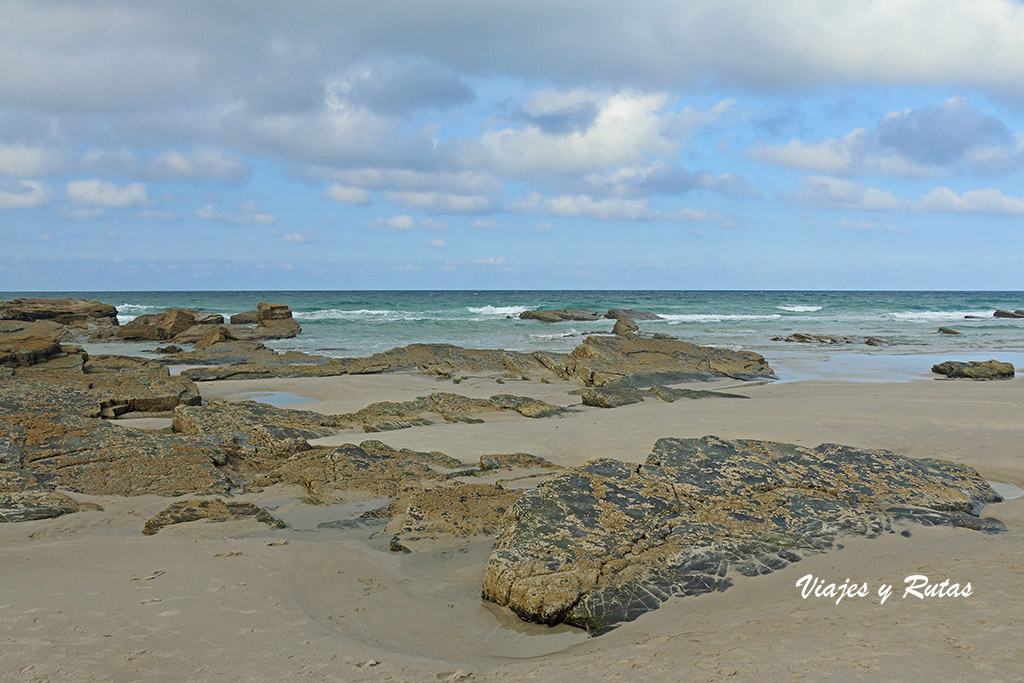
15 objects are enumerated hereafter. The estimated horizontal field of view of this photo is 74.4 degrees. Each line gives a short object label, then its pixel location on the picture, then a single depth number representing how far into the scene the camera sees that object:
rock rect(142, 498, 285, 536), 4.42
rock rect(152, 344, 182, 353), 21.72
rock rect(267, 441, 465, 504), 5.30
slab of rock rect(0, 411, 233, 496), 5.21
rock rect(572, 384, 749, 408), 10.95
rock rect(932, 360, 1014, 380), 14.70
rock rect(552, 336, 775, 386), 13.66
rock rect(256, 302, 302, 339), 30.59
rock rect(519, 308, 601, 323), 43.44
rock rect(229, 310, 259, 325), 36.62
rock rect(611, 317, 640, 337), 26.85
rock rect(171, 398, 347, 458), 6.56
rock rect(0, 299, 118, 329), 29.88
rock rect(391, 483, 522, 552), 4.28
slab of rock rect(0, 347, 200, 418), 8.52
